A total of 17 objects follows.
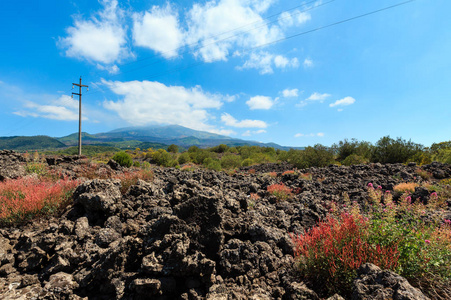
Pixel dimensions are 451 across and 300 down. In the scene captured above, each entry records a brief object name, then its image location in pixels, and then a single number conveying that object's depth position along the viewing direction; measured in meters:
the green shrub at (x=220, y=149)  55.23
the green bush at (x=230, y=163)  27.67
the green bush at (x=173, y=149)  54.03
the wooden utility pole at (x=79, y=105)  23.62
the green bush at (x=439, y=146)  18.72
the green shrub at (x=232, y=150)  53.32
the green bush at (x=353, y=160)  18.19
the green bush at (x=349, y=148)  22.16
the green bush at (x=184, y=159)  33.28
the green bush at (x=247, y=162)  28.48
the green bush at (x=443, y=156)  13.49
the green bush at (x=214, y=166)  21.30
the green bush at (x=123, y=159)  15.99
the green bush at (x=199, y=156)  34.62
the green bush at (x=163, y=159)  27.97
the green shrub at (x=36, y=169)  7.88
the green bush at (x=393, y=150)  17.16
